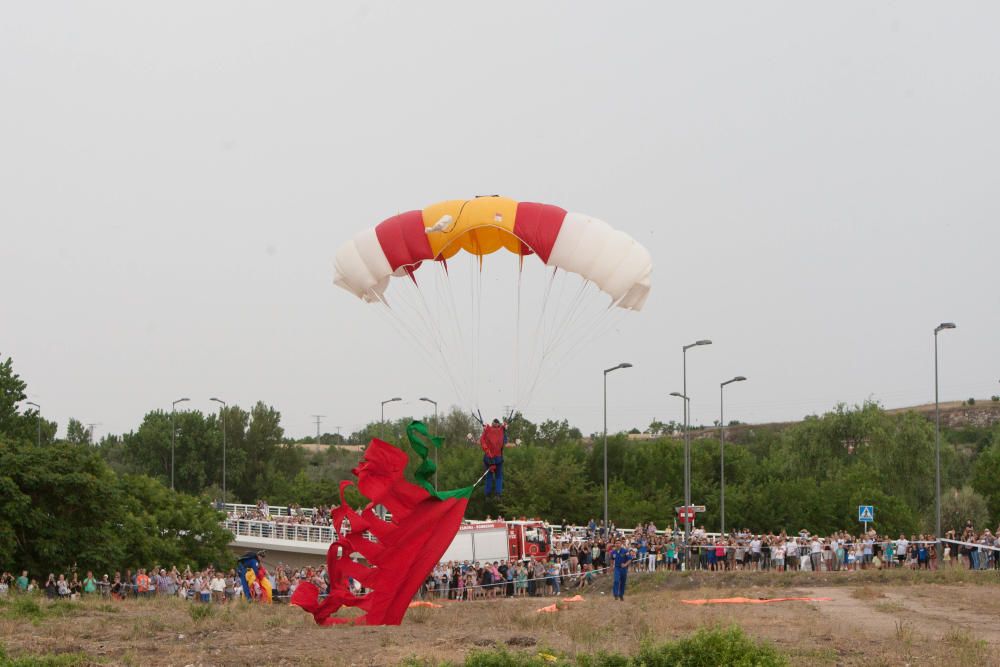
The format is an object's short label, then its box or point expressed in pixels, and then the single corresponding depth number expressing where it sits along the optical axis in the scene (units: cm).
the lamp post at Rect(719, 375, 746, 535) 4958
